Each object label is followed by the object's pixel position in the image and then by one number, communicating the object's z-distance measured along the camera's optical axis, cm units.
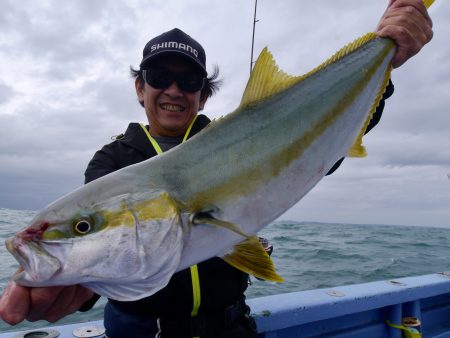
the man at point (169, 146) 46
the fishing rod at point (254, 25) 113
